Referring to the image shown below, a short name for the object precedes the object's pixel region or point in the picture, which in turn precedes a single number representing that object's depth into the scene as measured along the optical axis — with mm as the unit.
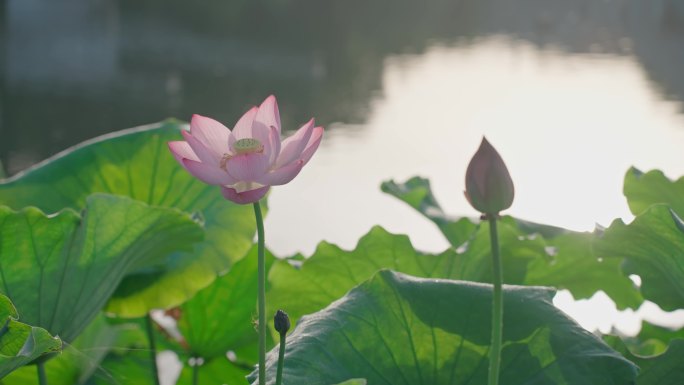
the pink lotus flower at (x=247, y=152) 2666
